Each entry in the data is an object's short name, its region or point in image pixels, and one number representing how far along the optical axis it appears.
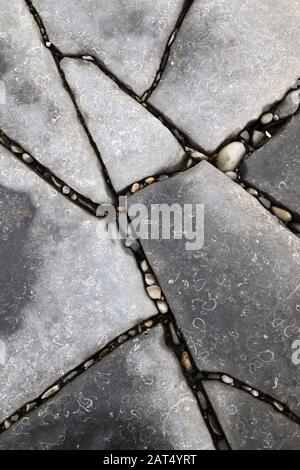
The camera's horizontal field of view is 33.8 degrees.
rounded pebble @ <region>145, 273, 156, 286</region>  1.31
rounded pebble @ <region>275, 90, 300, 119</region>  1.35
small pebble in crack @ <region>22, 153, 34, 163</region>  1.36
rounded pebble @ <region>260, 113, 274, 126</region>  1.35
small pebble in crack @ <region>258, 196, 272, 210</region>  1.32
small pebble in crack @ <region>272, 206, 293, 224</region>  1.32
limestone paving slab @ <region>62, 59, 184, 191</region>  1.34
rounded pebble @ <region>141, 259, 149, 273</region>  1.32
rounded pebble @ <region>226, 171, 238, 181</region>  1.34
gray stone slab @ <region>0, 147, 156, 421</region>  1.30
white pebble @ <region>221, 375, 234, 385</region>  1.27
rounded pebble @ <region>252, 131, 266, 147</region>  1.35
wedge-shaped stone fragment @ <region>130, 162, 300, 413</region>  1.27
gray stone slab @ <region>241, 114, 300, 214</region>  1.32
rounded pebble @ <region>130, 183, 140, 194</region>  1.34
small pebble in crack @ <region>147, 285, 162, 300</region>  1.30
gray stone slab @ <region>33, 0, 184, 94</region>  1.38
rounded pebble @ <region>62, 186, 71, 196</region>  1.35
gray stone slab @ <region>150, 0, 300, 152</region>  1.35
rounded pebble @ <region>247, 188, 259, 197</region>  1.33
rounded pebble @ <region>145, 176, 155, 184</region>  1.34
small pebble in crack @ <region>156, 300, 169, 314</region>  1.30
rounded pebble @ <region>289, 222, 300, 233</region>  1.32
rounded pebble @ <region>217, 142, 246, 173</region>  1.33
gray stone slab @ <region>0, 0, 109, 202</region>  1.35
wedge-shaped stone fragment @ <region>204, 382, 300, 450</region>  1.25
